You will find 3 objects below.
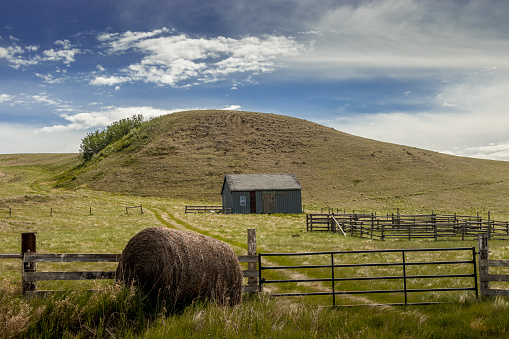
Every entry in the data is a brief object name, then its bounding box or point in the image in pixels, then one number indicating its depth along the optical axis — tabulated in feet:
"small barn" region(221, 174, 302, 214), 180.34
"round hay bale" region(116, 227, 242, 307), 26.13
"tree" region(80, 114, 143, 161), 408.87
